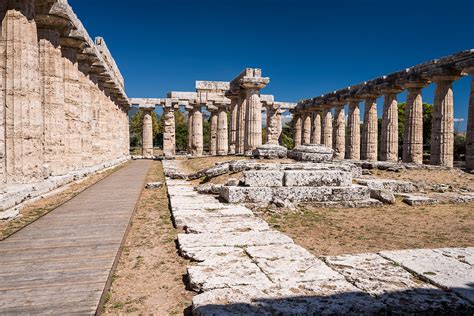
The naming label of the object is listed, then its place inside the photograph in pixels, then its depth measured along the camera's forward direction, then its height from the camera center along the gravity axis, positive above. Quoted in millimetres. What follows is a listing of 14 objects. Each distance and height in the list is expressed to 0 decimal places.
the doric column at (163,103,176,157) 36250 +1602
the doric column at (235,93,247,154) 23453 +1639
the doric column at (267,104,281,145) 37344 +2544
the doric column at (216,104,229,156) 32656 +1401
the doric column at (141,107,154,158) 37669 +1184
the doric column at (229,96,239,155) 26758 +2042
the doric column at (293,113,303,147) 39750 +2246
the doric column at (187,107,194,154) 35638 +1716
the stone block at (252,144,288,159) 16422 -322
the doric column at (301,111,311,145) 37875 +2141
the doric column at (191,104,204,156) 34875 +720
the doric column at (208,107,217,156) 35406 +1270
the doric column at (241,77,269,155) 20531 +2137
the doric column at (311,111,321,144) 35094 +1904
